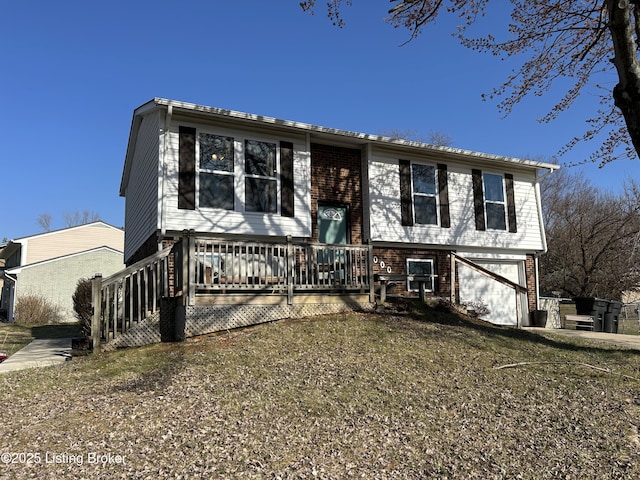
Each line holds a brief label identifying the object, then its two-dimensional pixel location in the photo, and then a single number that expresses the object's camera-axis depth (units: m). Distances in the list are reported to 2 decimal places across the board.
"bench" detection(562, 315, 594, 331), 15.02
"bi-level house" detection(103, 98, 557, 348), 9.33
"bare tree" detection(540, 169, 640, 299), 24.69
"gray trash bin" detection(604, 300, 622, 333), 15.05
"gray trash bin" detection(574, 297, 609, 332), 14.98
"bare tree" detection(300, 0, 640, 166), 7.54
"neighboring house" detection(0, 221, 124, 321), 25.22
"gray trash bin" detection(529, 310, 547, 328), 14.74
